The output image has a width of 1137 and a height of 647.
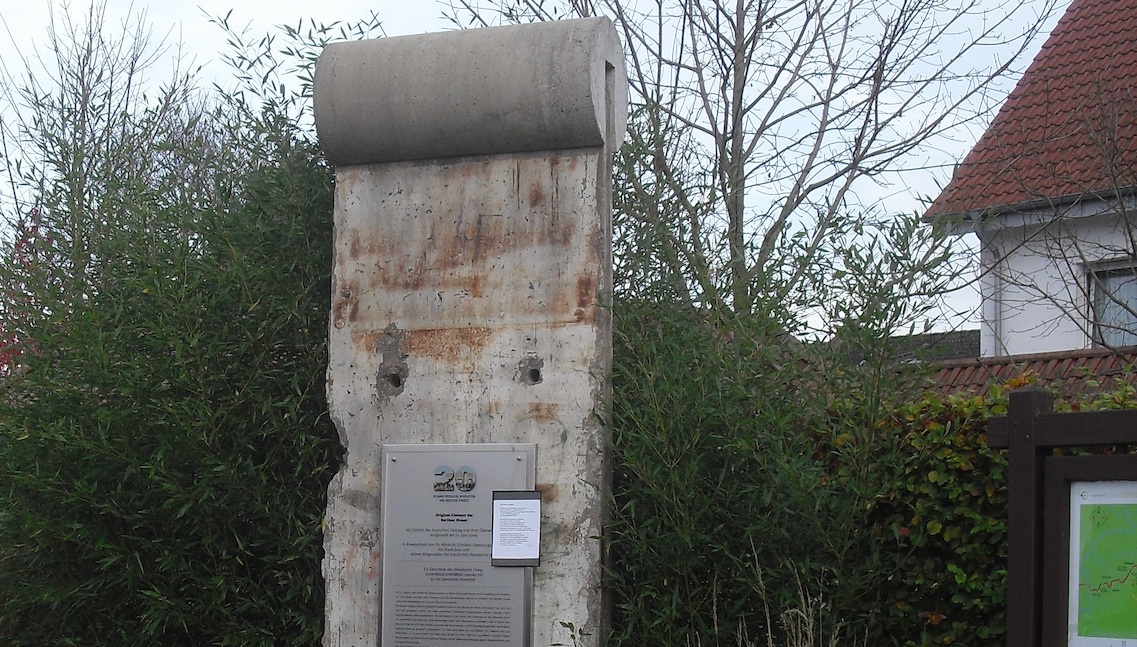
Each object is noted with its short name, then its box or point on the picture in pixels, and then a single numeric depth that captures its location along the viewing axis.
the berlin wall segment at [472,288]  6.00
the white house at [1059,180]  11.07
